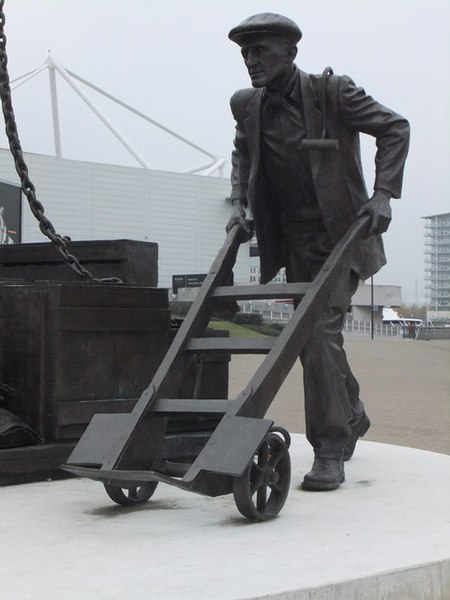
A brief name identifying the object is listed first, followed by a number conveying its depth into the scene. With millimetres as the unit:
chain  5035
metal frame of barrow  3604
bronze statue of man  4395
